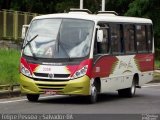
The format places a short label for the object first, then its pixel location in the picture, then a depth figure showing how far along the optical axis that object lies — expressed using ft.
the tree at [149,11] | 165.27
